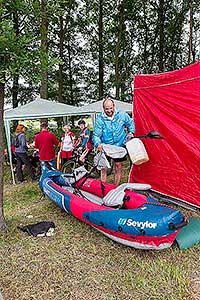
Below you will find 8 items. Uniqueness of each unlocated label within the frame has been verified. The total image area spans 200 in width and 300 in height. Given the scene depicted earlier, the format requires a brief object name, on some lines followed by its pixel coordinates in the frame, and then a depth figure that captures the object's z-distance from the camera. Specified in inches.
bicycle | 219.2
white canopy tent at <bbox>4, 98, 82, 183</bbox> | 263.7
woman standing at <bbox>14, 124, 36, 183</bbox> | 264.2
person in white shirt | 271.2
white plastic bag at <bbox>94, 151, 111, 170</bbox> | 166.4
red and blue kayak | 105.1
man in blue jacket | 173.2
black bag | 140.1
